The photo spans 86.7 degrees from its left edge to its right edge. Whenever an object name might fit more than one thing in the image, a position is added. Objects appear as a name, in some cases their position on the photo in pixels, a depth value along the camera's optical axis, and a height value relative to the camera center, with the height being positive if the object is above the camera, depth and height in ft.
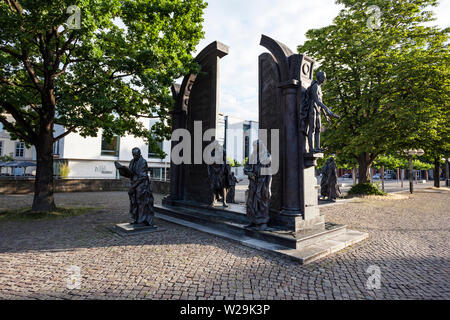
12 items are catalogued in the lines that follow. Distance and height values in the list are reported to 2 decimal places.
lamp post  62.54 +4.17
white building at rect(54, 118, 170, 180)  101.96 +6.29
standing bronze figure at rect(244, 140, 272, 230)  21.36 -1.79
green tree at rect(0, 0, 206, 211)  27.86 +13.24
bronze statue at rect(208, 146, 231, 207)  28.96 -1.28
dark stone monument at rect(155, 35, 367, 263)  19.83 -2.41
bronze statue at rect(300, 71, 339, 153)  21.50 +5.18
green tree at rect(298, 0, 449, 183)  46.14 +19.16
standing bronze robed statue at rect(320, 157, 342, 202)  47.88 -2.72
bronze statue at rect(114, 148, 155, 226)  24.67 -2.66
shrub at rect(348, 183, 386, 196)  54.85 -5.22
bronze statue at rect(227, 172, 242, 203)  30.87 -3.49
